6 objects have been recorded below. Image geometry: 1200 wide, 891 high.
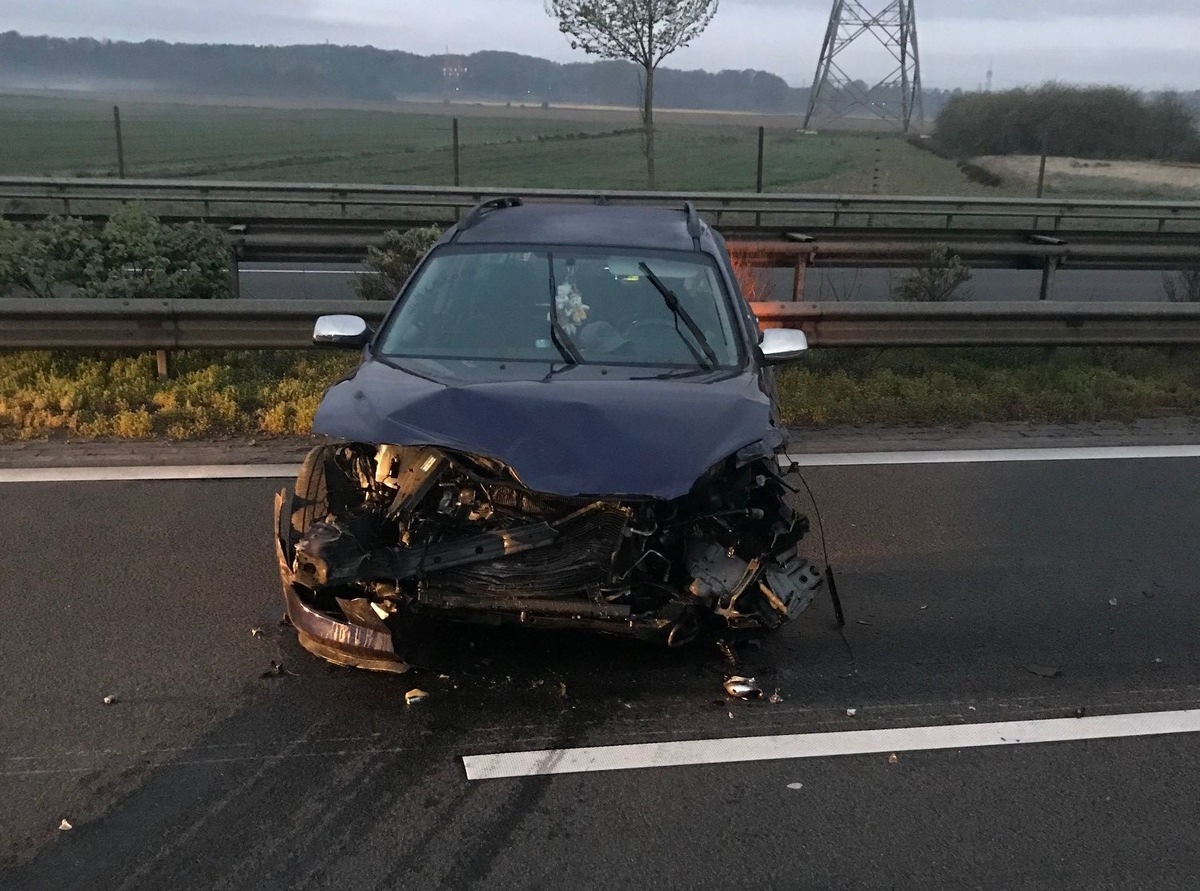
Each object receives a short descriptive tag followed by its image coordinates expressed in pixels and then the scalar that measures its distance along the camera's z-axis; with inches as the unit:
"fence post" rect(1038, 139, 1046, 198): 885.5
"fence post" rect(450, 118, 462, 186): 816.6
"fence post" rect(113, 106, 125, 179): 759.1
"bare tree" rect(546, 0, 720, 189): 730.8
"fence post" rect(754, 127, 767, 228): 802.9
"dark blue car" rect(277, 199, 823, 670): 151.6
